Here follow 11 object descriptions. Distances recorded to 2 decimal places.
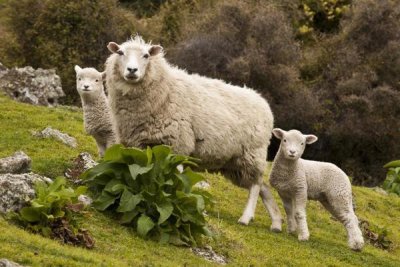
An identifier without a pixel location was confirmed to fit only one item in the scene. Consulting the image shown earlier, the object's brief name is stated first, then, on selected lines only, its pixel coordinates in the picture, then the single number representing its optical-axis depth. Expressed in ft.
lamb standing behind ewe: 49.93
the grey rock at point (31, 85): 90.38
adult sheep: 44.80
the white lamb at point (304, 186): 49.37
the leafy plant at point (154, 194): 38.88
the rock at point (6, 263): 29.35
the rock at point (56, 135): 63.62
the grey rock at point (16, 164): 40.46
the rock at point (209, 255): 39.58
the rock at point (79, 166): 44.91
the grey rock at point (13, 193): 35.68
